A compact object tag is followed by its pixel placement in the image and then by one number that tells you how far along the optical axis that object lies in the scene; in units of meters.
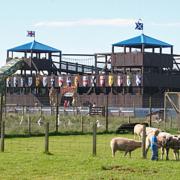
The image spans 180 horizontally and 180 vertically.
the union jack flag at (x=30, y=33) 80.31
